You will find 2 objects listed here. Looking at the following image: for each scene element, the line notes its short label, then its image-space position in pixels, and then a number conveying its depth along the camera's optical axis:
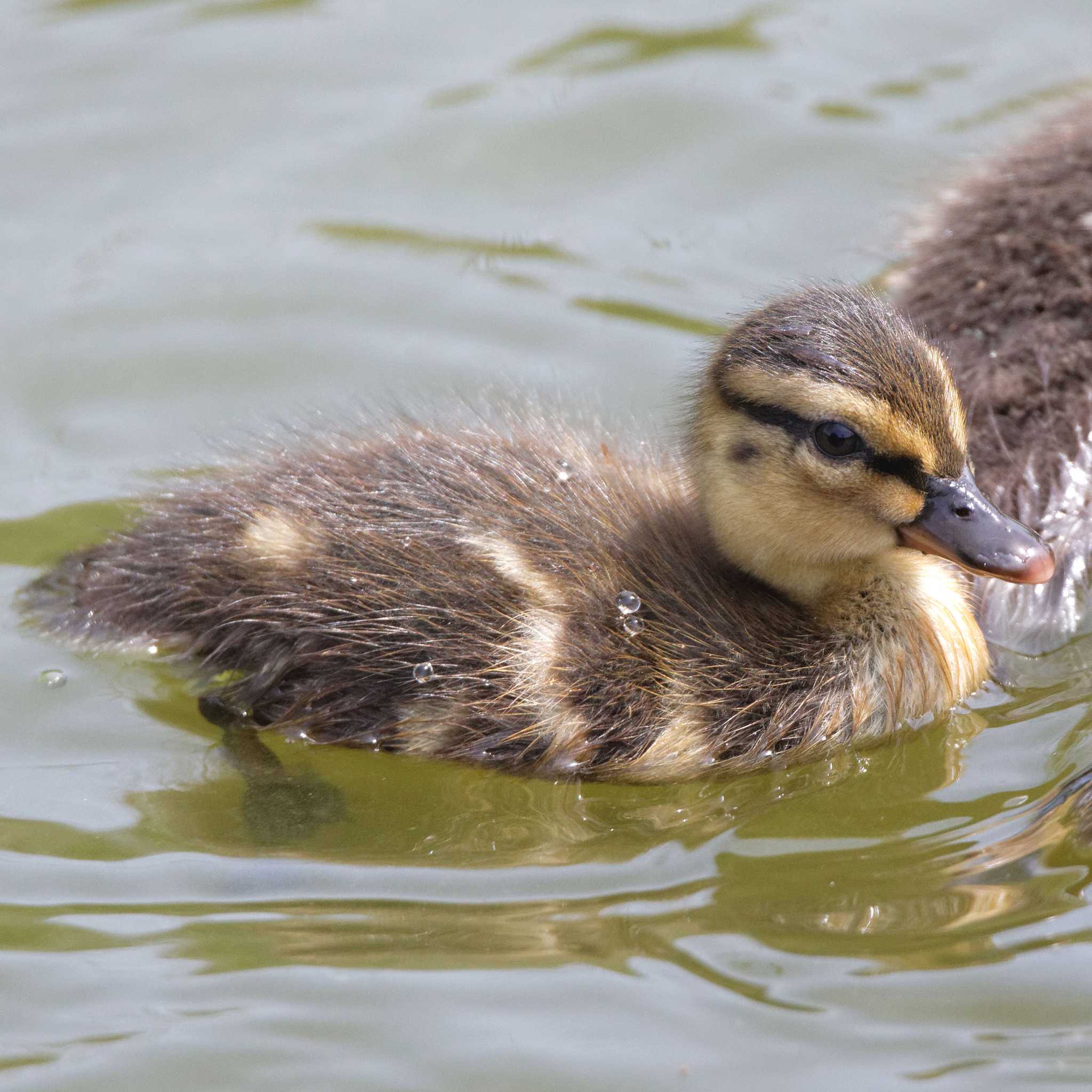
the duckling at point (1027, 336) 7.20
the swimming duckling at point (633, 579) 6.22
